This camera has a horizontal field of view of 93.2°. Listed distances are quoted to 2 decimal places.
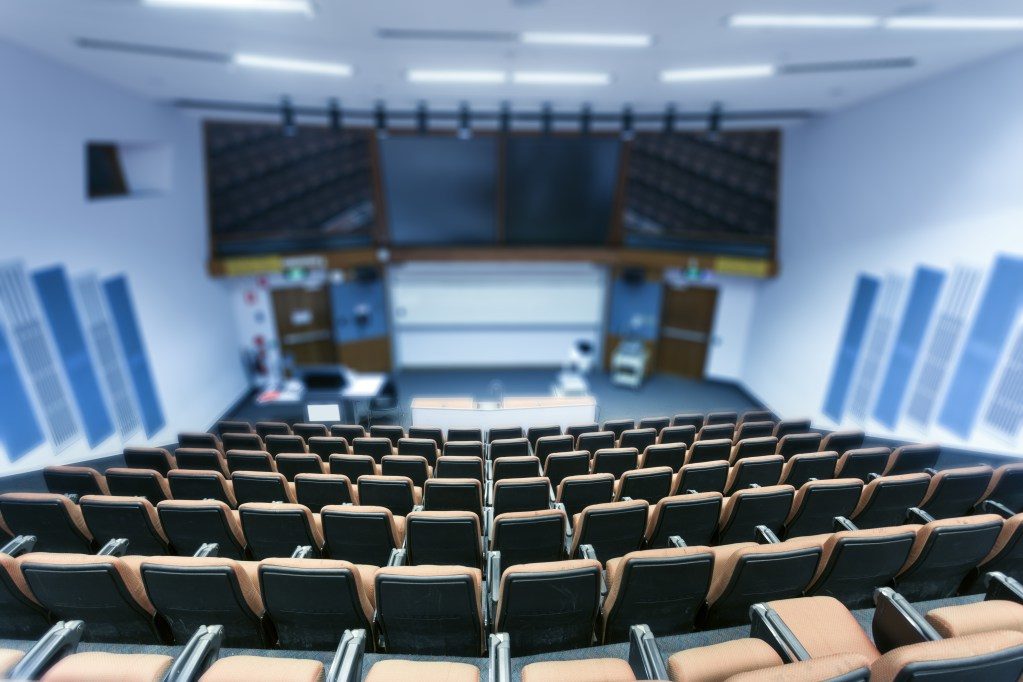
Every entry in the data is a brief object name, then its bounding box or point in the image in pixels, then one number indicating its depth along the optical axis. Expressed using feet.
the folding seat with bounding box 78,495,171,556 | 10.25
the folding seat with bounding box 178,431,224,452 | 17.78
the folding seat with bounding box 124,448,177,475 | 15.07
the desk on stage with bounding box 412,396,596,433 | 21.08
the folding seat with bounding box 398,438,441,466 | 16.48
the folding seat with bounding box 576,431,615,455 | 17.13
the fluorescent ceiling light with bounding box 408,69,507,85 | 21.04
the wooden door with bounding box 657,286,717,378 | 36.50
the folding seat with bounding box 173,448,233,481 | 15.07
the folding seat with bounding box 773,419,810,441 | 18.71
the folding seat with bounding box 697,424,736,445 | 17.75
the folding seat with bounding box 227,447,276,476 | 14.89
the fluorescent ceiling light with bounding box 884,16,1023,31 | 14.19
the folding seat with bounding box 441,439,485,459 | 16.17
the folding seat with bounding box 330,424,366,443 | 19.12
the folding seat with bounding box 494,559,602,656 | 7.41
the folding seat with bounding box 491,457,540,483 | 13.93
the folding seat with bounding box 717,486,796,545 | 10.79
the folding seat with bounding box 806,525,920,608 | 8.29
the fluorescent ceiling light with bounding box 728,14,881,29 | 14.07
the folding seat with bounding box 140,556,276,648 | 7.52
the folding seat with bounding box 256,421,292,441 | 19.91
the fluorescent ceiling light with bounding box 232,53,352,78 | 18.88
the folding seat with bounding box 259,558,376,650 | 7.50
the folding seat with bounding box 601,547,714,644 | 7.75
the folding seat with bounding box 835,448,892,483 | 13.83
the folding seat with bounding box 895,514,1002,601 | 8.51
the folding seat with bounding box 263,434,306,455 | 17.21
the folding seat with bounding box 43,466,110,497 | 12.64
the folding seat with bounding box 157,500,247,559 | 10.11
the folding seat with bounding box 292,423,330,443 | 19.57
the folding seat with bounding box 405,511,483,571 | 9.69
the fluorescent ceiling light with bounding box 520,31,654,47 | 15.97
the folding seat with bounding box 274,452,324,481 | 14.79
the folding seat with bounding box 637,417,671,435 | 19.98
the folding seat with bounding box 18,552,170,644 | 7.58
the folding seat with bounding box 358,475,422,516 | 12.36
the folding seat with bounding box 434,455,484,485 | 14.21
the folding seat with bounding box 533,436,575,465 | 16.74
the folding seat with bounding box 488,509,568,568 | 9.77
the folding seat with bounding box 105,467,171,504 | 12.59
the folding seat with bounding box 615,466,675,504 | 12.53
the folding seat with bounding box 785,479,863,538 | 11.09
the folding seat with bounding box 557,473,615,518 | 12.25
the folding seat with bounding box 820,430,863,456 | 16.24
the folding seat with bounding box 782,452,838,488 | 13.29
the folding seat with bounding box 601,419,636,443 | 19.53
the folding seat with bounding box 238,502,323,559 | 10.14
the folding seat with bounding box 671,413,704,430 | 20.51
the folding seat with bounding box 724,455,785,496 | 13.16
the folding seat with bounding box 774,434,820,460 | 15.88
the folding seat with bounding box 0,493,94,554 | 10.22
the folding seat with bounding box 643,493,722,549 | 10.45
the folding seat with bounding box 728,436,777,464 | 15.52
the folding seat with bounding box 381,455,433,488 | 14.35
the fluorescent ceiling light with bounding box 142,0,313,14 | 13.29
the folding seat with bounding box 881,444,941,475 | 14.02
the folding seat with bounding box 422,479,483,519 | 11.97
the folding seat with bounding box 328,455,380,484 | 14.46
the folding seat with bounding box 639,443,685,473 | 14.96
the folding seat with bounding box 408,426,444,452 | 19.02
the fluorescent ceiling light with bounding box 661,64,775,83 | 19.69
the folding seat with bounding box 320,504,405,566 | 10.04
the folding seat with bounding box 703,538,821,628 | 7.99
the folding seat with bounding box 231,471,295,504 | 12.32
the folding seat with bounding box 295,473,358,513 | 12.34
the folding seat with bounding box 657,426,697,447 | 17.56
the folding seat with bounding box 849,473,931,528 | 11.17
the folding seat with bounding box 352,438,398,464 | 16.62
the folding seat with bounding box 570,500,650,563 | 10.02
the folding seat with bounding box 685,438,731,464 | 15.35
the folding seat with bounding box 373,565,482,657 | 7.32
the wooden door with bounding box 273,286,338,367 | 35.27
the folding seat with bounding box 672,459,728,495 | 12.98
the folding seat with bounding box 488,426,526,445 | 18.99
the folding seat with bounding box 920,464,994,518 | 11.21
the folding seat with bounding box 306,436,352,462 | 17.01
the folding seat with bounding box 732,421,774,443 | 18.33
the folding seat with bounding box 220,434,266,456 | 17.80
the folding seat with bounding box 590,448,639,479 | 14.56
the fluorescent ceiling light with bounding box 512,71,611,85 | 21.08
